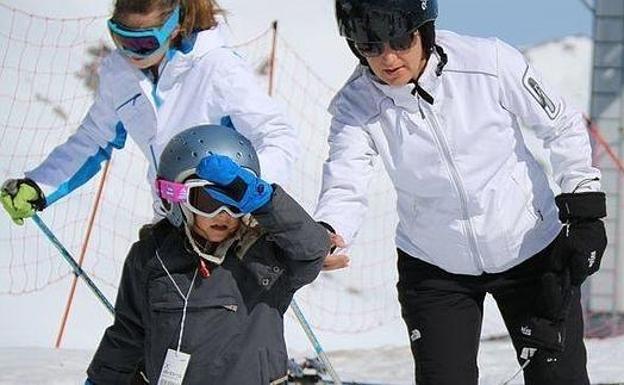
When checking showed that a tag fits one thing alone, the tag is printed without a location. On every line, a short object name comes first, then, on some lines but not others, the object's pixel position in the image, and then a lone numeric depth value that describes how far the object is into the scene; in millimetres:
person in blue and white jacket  8215
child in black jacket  6807
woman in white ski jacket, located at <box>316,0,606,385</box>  7638
